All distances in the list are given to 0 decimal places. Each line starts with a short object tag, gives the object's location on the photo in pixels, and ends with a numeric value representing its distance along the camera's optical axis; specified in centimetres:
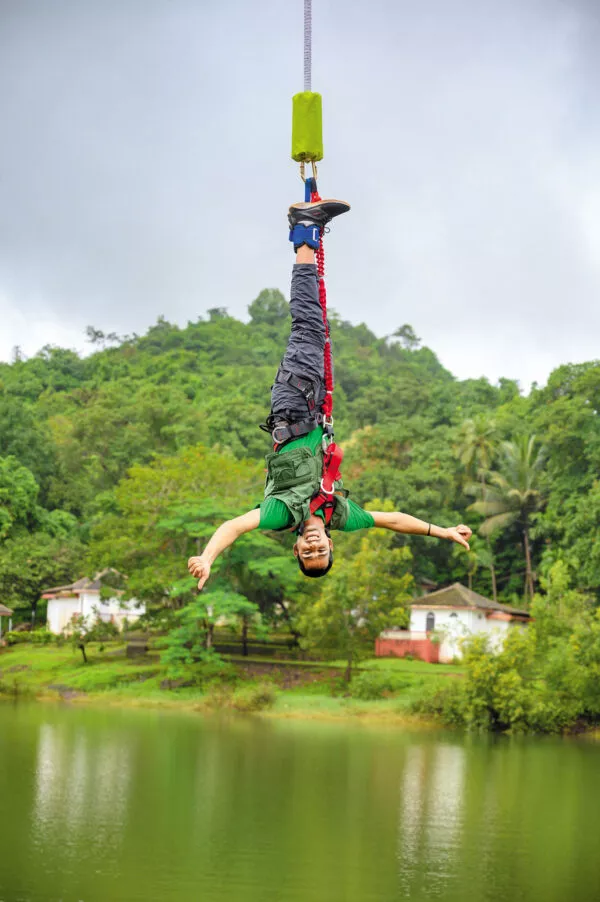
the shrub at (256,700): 2975
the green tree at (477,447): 4072
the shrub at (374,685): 2994
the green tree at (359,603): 3094
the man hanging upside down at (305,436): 663
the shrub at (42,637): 3603
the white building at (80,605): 3697
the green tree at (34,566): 3634
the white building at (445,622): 3462
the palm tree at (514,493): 3881
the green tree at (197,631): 3091
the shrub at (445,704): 2839
